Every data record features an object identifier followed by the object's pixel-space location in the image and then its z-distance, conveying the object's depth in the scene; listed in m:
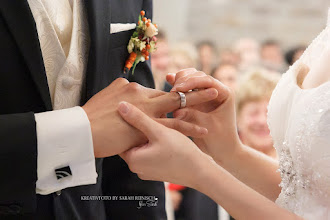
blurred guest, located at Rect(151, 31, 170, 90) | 4.78
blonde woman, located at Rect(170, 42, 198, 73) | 5.48
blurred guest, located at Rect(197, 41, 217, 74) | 6.68
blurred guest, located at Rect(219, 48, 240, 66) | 6.59
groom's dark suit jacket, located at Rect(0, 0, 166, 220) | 1.00
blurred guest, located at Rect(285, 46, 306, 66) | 6.31
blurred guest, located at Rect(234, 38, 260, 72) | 6.74
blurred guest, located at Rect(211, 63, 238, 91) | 5.18
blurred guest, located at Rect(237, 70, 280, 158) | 3.14
